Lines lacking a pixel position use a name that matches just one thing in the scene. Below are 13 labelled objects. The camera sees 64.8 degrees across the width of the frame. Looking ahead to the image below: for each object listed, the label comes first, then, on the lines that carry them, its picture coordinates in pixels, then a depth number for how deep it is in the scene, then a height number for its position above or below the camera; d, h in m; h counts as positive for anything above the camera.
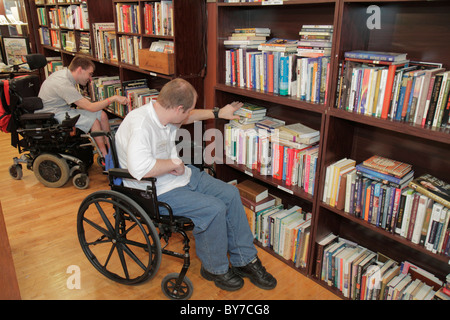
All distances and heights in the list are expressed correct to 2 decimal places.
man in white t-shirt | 1.82 -0.85
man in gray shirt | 3.23 -0.59
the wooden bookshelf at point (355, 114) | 1.64 -0.39
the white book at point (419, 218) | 1.59 -0.81
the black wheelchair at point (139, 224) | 1.79 -0.99
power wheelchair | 3.09 -0.96
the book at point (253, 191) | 2.44 -1.06
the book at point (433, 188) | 1.54 -0.67
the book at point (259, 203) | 2.41 -1.13
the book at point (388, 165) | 1.71 -0.64
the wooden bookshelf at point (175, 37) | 2.65 -0.06
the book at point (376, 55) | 1.60 -0.11
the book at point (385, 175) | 1.69 -0.67
